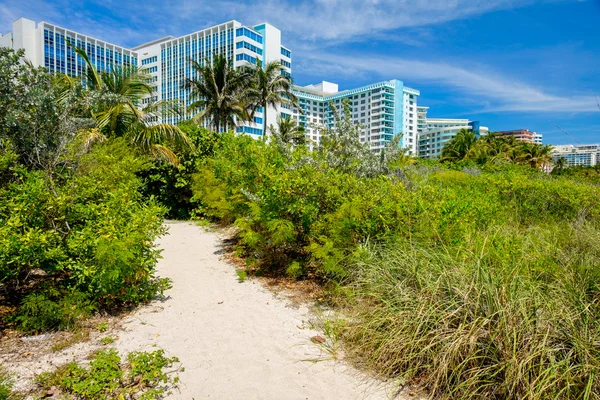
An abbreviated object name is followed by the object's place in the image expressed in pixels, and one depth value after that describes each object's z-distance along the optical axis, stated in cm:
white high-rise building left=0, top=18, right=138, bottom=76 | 5822
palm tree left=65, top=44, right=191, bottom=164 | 1235
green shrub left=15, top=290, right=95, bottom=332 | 426
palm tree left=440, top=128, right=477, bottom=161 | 4775
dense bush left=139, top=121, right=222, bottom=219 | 1380
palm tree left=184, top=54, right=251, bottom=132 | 2759
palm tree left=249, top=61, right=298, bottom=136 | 3136
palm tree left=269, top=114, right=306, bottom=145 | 3956
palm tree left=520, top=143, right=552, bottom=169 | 4782
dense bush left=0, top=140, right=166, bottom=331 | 425
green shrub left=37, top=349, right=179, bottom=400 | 317
